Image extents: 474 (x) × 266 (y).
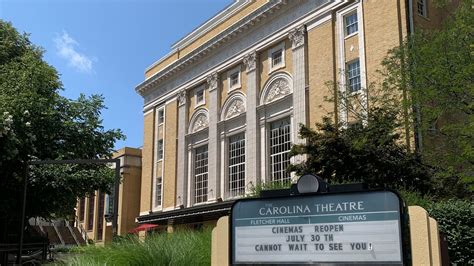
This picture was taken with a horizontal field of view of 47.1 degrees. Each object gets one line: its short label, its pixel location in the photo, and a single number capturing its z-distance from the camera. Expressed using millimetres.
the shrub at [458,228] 14258
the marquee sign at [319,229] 5125
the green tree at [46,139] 17344
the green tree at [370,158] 21234
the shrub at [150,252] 9250
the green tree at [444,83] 16578
